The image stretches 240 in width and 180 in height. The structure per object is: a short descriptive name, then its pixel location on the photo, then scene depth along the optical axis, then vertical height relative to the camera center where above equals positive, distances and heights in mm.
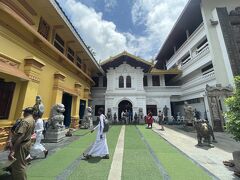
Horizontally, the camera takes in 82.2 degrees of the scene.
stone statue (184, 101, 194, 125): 11197 +455
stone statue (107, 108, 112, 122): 16594 +771
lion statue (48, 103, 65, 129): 7375 +181
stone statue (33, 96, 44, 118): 5534 +613
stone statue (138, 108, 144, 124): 16419 +539
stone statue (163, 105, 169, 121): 17344 +1208
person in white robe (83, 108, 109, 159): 4867 -869
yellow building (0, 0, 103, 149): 5491 +3220
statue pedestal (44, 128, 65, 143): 7117 -758
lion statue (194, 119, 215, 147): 6454 -480
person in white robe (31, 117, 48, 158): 4793 -638
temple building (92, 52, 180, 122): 17281 +4003
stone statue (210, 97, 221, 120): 10359 +785
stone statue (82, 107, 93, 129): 12255 +130
